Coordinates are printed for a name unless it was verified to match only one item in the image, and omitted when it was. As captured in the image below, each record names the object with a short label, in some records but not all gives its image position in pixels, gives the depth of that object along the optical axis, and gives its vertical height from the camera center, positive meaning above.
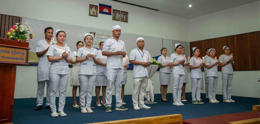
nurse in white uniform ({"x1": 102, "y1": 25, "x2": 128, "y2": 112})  3.52 +0.16
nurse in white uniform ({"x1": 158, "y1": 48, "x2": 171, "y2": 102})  5.59 -0.04
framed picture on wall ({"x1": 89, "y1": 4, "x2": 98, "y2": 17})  6.90 +2.31
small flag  7.10 +2.43
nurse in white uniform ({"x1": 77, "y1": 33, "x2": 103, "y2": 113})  3.46 +0.03
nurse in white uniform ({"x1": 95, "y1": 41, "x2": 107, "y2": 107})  4.20 -0.05
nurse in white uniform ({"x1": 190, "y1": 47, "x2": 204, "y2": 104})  4.89 -0.06
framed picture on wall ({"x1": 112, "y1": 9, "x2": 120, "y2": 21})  7.37 +2.27
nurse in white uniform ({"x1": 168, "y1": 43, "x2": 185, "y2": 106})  4.64 -0.03
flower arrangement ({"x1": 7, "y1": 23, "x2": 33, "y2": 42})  2.64 +0.56
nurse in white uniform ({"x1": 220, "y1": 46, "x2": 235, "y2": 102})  5.40 -0.13
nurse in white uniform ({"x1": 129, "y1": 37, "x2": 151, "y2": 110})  3.88 +0.03
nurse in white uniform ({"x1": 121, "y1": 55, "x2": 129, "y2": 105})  4.66 +0.16
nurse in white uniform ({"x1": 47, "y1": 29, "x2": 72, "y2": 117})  3.00 +0.06
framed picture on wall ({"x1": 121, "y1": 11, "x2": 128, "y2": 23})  7.56 +2.28
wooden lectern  2.33 +0.05
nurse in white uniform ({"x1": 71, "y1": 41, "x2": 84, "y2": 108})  4.24 -0.10
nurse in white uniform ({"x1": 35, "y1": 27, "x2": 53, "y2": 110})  3.67 +0.11
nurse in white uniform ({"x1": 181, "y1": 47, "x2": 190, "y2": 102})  5.70 -0.24
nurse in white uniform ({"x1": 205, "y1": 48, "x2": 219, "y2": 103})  5.25 -0.01
